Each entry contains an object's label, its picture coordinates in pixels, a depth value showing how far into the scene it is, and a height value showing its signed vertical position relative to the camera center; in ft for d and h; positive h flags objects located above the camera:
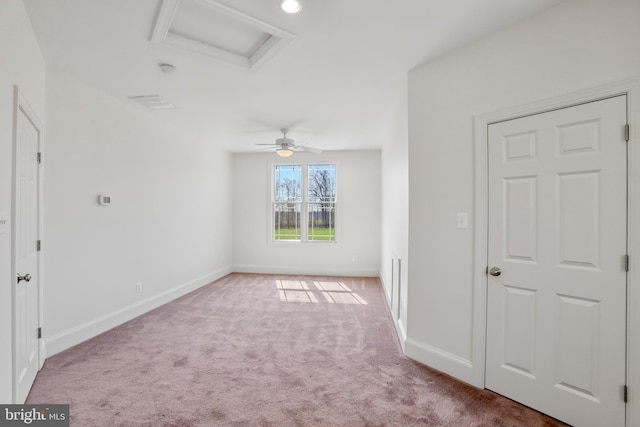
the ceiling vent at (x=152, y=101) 11.62 +4.28
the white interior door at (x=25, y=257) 6.58 -1.13
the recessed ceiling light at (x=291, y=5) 6.50 +4.44
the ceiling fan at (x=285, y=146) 15.48 +3.42
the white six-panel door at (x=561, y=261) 5.98 -1.07
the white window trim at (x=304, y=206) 21.85 +0.41
